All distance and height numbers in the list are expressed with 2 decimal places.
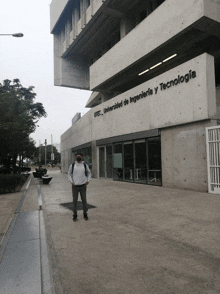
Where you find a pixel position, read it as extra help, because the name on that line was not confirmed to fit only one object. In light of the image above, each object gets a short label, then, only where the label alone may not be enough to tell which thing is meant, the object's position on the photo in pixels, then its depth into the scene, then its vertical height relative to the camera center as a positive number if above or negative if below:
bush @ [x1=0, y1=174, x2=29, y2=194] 12.35 -1.58
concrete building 9.46 +3.84
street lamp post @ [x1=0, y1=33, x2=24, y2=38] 11.71 +6.83
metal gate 8.69 -0.20
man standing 5.83 -0.64
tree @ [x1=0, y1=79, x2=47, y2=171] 12.88 +2.27
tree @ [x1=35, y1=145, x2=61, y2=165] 98.56 +0.79
